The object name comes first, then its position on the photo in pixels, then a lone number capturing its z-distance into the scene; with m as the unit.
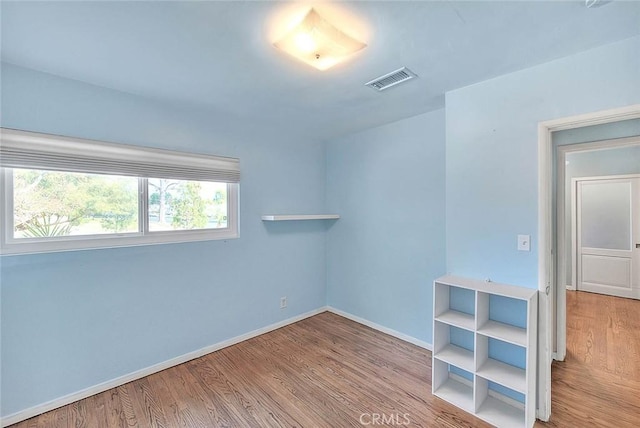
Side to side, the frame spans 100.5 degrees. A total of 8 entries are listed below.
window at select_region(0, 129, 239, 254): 1.91
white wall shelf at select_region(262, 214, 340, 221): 3.20
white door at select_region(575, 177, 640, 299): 4.41
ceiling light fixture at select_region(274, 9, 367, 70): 1.47
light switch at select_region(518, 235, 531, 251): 1.95
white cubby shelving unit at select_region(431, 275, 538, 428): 1.84
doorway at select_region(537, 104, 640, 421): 1.89
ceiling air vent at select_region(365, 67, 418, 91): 2.00
